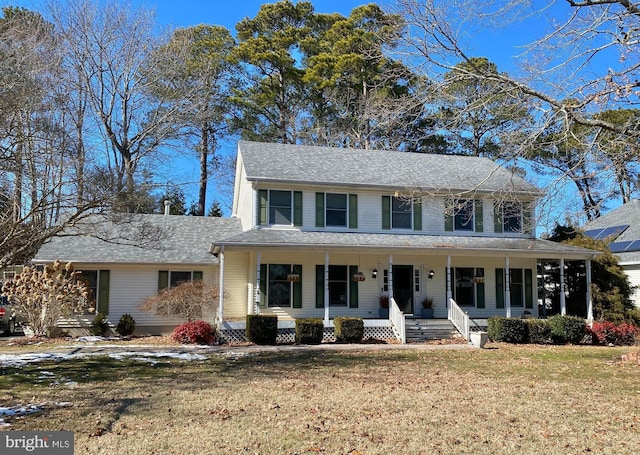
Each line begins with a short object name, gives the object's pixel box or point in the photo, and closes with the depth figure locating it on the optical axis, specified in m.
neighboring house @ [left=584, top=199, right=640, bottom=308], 21.78
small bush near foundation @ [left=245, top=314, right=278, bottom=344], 15.35
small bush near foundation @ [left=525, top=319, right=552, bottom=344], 16.81
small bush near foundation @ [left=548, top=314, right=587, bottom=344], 16.80
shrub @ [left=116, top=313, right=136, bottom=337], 17.77
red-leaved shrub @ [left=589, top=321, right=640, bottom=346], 17.20
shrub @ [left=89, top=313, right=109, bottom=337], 17.31
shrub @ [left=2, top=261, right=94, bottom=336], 15.97
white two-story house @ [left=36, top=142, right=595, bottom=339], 17.86
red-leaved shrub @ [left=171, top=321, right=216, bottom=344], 15.39
